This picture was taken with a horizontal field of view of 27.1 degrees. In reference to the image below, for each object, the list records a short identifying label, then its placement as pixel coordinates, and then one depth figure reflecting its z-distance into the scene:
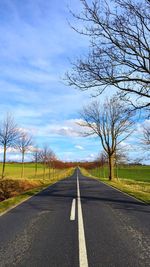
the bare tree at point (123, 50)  13.67
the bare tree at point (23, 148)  40.22
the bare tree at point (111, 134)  39.69
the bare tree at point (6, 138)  32.21
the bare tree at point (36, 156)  48.72
